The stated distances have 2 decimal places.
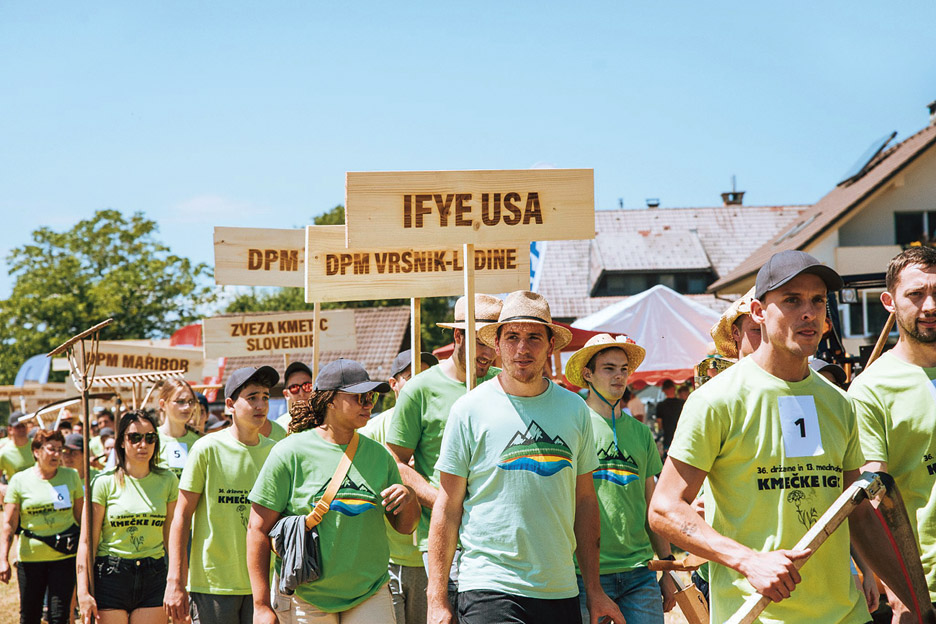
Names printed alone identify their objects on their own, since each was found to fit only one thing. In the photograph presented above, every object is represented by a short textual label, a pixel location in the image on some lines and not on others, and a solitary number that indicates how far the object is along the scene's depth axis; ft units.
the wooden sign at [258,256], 33.71
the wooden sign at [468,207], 18.89
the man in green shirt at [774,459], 11.57
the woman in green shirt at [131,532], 23.43
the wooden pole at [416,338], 23.48
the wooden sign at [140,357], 44.73
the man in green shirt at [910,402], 12.98
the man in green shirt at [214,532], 20.45
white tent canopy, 48.19
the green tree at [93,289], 179.63
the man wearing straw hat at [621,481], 18.16
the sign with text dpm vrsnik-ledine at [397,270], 25.86
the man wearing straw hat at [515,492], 14.53
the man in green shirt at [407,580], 20.47
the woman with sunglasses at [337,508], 16.89
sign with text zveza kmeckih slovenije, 37.06
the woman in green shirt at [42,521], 30.42
